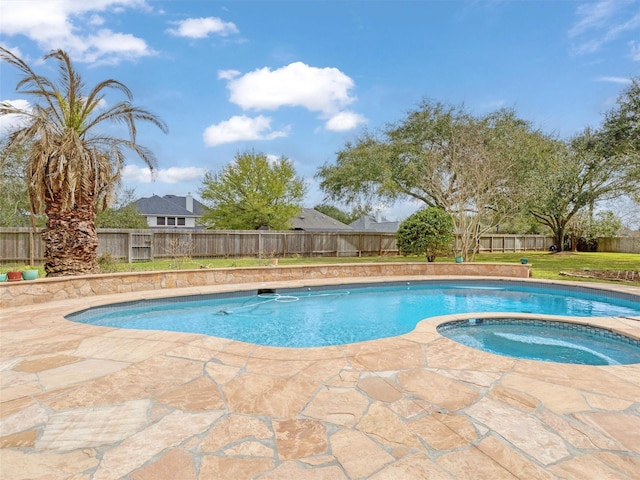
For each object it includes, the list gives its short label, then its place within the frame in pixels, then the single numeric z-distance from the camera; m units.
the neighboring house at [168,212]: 33.22
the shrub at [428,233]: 14.02
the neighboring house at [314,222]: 30.58
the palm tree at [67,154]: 7.80
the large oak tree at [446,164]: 13.99
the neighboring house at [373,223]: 39.91
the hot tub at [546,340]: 4.76
